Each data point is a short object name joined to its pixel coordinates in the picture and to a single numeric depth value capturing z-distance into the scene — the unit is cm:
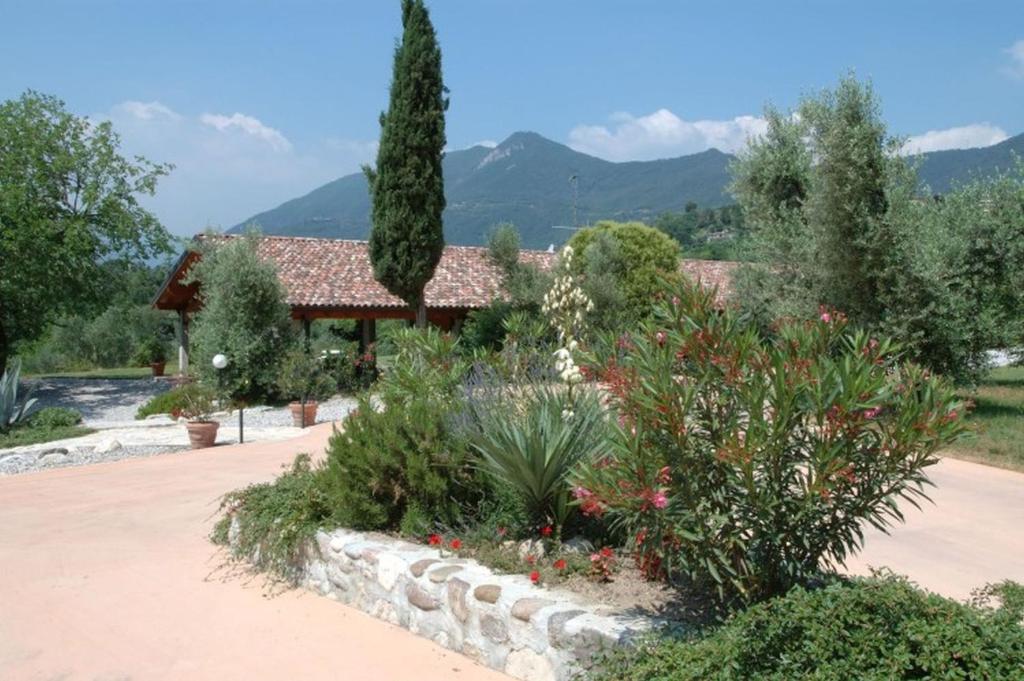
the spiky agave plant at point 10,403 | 1648
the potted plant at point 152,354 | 3407
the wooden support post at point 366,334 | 2770
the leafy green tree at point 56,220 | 2364
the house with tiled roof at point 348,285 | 2430
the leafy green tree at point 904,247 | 1488
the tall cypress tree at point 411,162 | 2119
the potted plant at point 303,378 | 1947
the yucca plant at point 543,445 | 531
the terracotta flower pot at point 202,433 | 1262
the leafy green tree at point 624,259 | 2452
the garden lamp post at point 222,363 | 1319
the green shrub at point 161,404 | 1956
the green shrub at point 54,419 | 1691
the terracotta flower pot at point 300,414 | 1570
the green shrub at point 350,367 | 2159
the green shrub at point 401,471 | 588
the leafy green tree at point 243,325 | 2002
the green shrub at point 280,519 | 620
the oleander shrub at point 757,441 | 354
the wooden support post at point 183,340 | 2597
